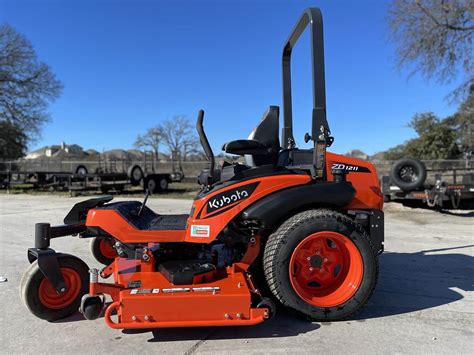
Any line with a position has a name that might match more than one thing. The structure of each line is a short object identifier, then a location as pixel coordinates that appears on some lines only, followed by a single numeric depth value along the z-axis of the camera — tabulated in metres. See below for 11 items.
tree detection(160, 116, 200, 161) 56.72
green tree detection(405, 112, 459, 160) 40.98
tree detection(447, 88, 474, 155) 22.31
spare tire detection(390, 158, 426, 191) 10.91
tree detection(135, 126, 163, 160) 59.66
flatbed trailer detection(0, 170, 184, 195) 19.00
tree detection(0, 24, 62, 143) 28.28
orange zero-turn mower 3.14
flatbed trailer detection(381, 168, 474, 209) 10.40
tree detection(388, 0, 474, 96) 15.91
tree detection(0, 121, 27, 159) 29.06
